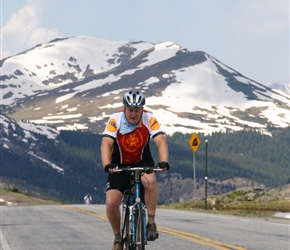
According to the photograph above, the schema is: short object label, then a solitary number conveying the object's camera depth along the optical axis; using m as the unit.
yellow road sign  71.91
